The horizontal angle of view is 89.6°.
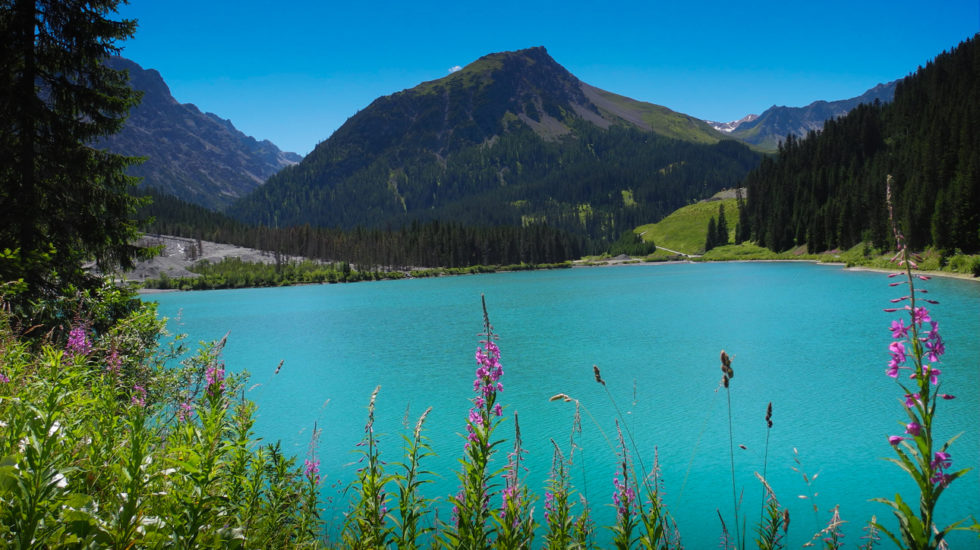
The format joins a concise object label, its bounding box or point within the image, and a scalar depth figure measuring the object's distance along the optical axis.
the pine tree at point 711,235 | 161.25
